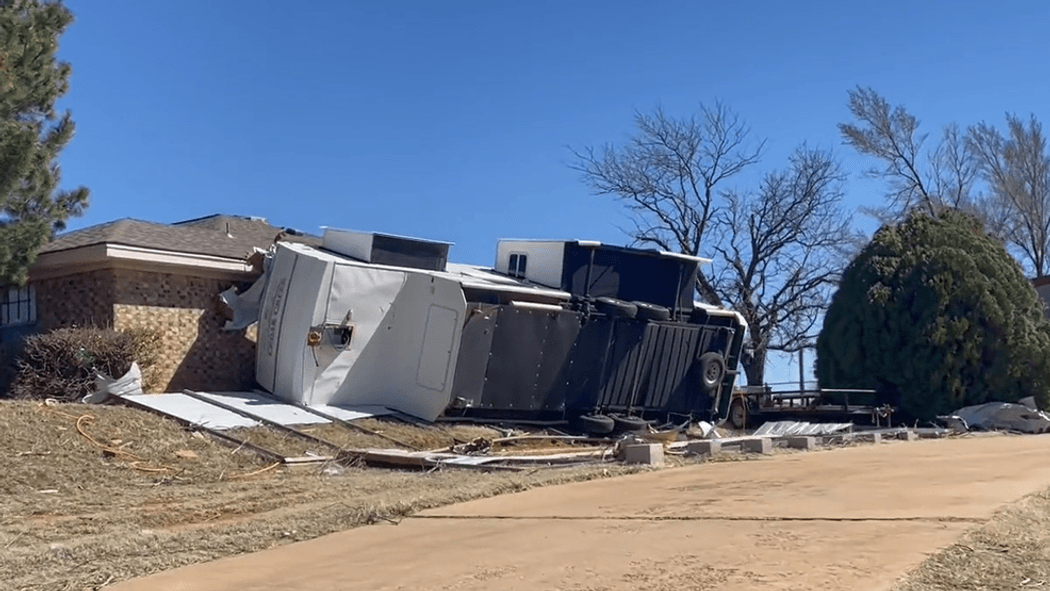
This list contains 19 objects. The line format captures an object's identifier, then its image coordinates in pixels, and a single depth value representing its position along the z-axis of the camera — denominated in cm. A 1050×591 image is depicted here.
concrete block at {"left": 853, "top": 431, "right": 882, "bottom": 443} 1610
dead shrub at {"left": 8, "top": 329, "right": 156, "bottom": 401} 1642
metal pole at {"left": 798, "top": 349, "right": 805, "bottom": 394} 3334
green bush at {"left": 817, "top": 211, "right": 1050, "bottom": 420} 2245
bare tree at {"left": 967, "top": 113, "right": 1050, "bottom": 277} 3875
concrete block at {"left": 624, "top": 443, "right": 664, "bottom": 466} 1205
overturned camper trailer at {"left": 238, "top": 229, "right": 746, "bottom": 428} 1692
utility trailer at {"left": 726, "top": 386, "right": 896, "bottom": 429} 2114
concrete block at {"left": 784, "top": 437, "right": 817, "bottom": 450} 1421
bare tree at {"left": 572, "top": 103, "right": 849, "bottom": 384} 3278
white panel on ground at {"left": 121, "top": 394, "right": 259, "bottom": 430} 1432
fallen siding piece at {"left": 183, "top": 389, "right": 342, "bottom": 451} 1410
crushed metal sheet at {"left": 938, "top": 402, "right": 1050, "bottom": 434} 2008
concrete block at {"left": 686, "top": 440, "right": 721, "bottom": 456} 1323
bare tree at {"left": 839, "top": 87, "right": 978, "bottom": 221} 3550
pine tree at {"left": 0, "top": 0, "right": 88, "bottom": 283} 1670
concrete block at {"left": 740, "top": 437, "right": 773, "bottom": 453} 1344
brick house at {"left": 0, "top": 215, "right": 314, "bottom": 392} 1762
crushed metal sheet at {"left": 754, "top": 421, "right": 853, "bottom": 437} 1838
